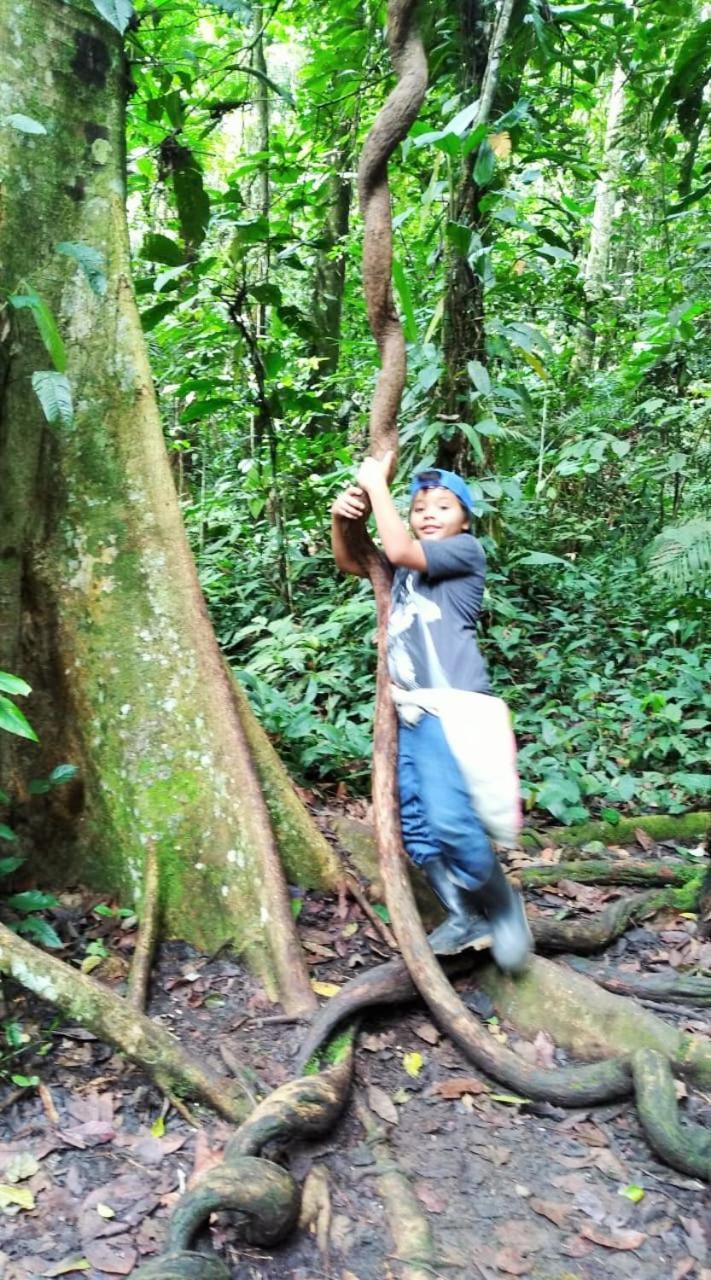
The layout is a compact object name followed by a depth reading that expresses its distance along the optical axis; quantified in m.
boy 3.05
